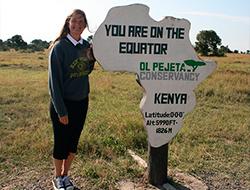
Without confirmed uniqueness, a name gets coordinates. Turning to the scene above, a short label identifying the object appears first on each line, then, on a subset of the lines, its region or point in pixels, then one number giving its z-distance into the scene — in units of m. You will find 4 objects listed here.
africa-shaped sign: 3.43
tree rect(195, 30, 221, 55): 48.00
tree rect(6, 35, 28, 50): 59.44
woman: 3.25
